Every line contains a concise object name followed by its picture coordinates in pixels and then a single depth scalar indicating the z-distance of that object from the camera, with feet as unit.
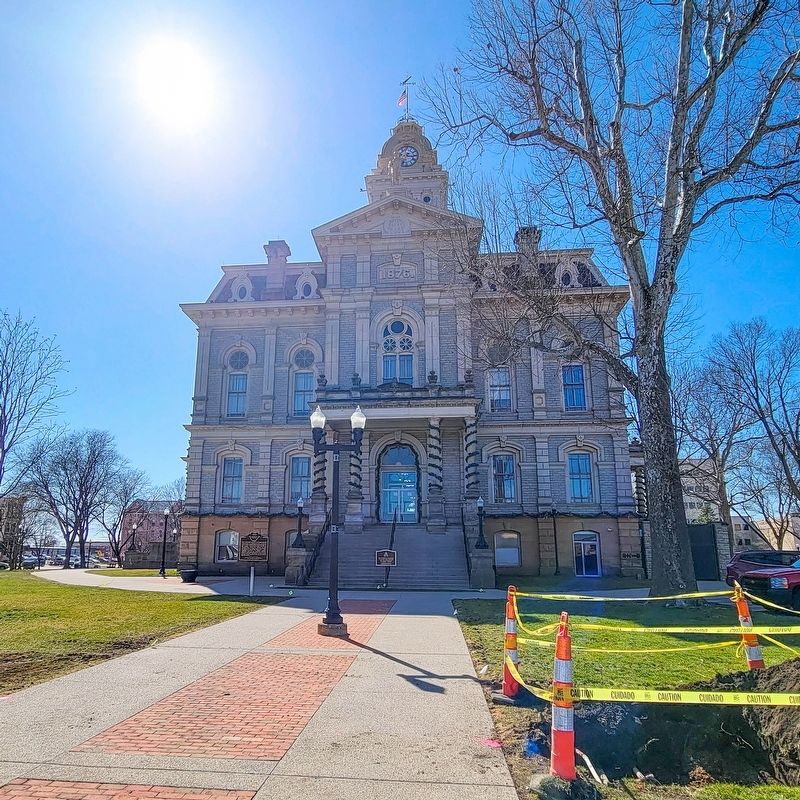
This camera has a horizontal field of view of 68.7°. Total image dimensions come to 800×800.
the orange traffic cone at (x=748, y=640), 21.42
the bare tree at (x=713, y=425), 103.45
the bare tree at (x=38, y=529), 188.87
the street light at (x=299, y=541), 67.71
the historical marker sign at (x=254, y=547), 89.86
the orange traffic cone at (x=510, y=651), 20.61
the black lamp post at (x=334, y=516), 33.73
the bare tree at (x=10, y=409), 73.05
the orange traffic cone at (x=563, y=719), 13.28
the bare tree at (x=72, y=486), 173.06
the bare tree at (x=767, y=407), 94.48
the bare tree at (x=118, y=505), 196.75
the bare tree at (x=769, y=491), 127.65
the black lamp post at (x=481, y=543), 66.33
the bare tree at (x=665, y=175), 40.42
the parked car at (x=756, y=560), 53.31
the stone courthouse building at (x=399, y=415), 85.61
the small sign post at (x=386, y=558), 60.44
